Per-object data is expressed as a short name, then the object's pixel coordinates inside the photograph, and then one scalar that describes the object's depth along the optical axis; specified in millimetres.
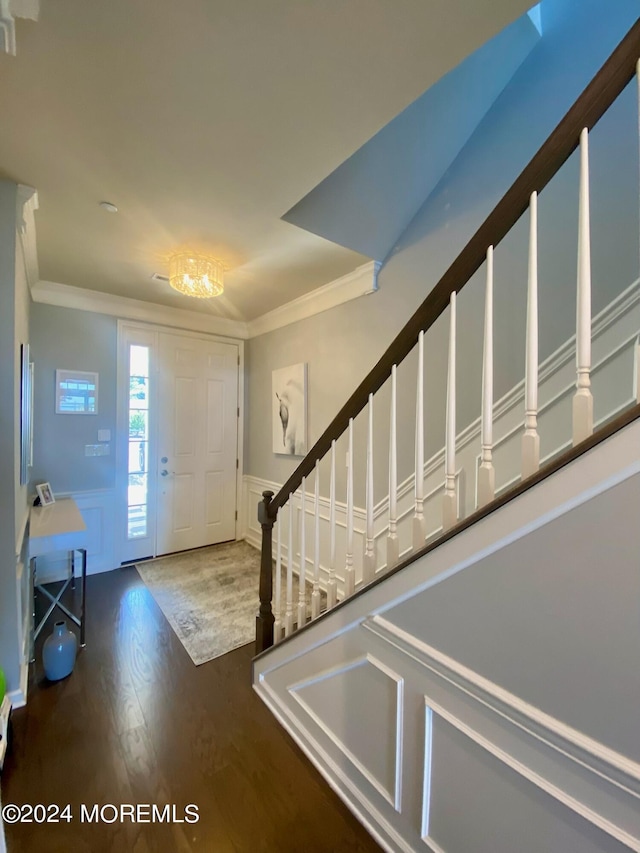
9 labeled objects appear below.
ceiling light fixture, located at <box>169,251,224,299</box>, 2357
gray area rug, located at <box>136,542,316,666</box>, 2357
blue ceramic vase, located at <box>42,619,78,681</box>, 1905
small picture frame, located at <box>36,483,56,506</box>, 2854
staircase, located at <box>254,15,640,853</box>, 699
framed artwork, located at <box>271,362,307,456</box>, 3270
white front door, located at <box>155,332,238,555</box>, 3633
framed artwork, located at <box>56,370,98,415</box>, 3039
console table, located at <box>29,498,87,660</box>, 2146
